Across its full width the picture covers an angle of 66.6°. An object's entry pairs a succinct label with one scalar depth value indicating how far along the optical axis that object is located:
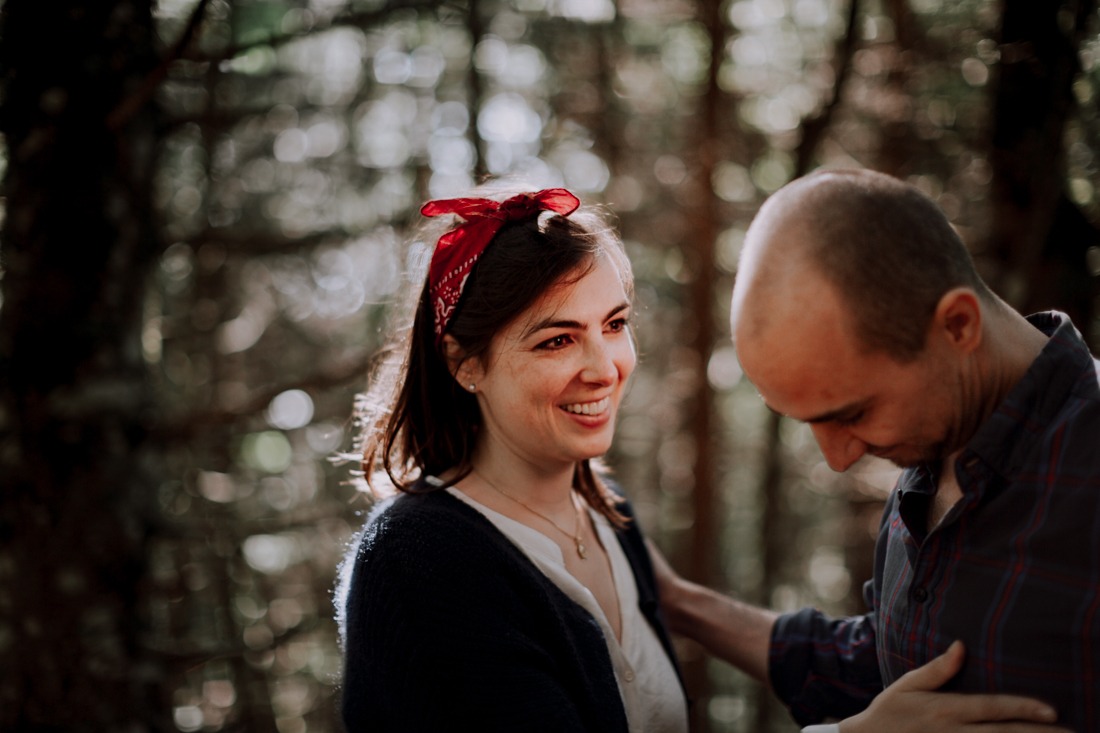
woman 1.67
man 1.34
